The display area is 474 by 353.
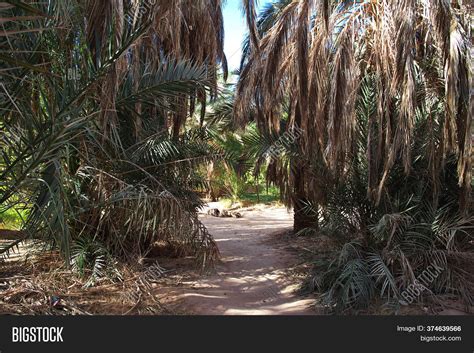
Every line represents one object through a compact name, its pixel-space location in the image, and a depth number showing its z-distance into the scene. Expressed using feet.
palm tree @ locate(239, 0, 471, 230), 15.57
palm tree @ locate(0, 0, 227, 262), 10.00
